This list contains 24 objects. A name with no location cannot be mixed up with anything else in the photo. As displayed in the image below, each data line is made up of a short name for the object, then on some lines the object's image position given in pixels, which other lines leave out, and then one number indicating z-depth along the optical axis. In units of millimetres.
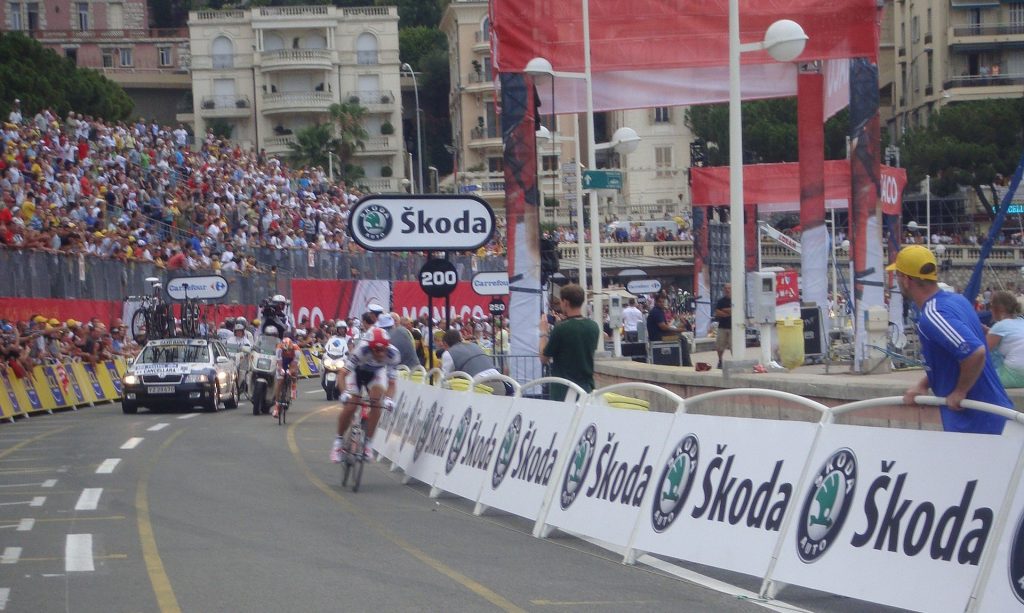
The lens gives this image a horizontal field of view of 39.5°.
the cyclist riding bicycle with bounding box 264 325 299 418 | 25609
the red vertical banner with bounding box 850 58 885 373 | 24875
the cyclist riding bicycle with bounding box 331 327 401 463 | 15312
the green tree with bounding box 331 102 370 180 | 94875
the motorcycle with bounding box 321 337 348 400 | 31062
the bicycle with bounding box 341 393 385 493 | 14742
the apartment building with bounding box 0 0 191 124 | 108125
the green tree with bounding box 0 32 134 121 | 65188
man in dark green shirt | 13461
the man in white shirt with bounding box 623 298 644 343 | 35125
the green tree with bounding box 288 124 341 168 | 92875
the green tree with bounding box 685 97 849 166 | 75812
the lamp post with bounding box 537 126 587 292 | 28781
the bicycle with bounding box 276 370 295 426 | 25438
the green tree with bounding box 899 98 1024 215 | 69438
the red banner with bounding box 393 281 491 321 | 55281
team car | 28547
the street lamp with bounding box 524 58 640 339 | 24000
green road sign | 25297
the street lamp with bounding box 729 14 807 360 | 18359
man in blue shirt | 7672
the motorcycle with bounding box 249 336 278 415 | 27766
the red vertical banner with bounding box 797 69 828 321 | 27906
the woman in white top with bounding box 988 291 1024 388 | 11703
